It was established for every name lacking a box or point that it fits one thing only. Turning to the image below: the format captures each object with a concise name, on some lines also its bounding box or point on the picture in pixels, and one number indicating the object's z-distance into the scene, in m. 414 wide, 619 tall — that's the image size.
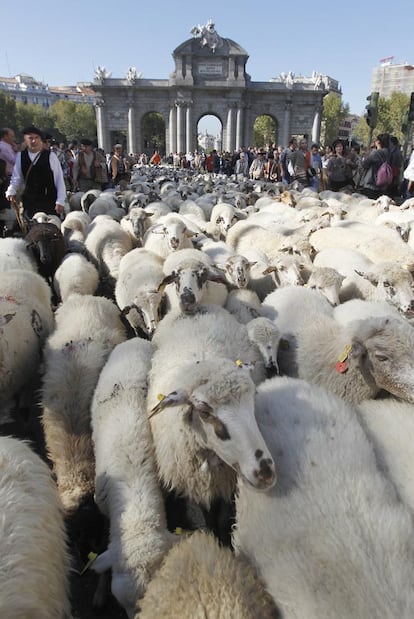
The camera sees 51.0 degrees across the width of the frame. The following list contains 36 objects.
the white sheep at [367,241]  4.89
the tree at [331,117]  84.19
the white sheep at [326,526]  1.53
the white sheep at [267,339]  3.08
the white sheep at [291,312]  3.29
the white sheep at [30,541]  1.56
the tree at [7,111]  70.00
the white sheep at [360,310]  3.45
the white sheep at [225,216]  7.18
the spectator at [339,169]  9.85
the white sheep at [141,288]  4.05
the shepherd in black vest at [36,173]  5.39
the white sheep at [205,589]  1.54
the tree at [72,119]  90.31
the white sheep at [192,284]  3.71
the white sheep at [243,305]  4.04
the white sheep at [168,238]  5.47
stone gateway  45.66
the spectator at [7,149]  6.98
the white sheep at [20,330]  3.29
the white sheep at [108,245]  5.84
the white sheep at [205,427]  1.96
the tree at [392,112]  71.18
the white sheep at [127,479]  1.95
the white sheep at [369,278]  3.80
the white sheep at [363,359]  2.54
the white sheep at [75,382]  2.58
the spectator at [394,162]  8.20
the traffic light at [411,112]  10.85
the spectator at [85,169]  9.25
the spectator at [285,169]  13.26
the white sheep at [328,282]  4.12
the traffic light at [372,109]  12.93
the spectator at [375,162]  8.11
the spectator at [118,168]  12.27
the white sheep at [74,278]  4.84
